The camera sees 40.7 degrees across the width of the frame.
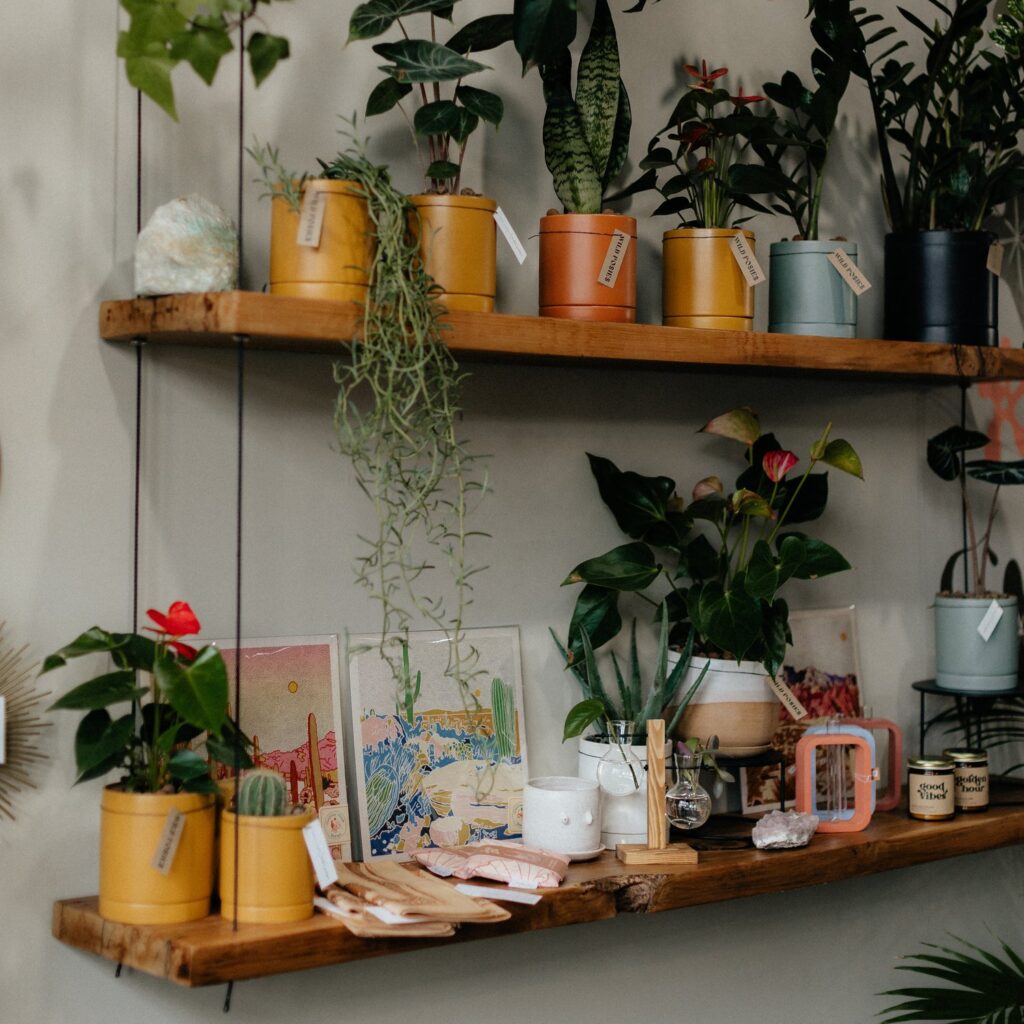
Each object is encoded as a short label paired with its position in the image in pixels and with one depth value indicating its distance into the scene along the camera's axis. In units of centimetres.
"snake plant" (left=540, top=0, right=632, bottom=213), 191
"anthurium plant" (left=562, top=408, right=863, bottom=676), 199
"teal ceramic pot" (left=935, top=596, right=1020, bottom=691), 242
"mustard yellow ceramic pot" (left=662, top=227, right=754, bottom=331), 201
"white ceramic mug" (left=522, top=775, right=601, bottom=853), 188
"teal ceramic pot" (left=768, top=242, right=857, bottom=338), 213
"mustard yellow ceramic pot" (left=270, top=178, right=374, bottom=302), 163
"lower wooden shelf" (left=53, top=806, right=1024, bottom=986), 149
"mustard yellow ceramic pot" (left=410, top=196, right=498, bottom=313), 174
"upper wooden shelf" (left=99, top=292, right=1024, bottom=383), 154
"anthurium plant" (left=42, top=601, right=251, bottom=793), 150
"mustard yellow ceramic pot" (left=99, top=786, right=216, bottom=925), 154
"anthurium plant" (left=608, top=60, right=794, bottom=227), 204
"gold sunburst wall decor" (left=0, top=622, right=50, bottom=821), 162
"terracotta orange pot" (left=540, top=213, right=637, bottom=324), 189
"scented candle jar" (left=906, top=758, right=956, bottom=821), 225
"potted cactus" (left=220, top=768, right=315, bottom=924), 157
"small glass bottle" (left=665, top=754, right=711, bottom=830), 201
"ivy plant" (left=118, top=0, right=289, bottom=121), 134
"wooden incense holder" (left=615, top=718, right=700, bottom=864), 192
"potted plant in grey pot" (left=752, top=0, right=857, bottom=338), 213
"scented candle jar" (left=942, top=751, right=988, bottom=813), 234
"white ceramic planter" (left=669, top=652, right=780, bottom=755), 208
